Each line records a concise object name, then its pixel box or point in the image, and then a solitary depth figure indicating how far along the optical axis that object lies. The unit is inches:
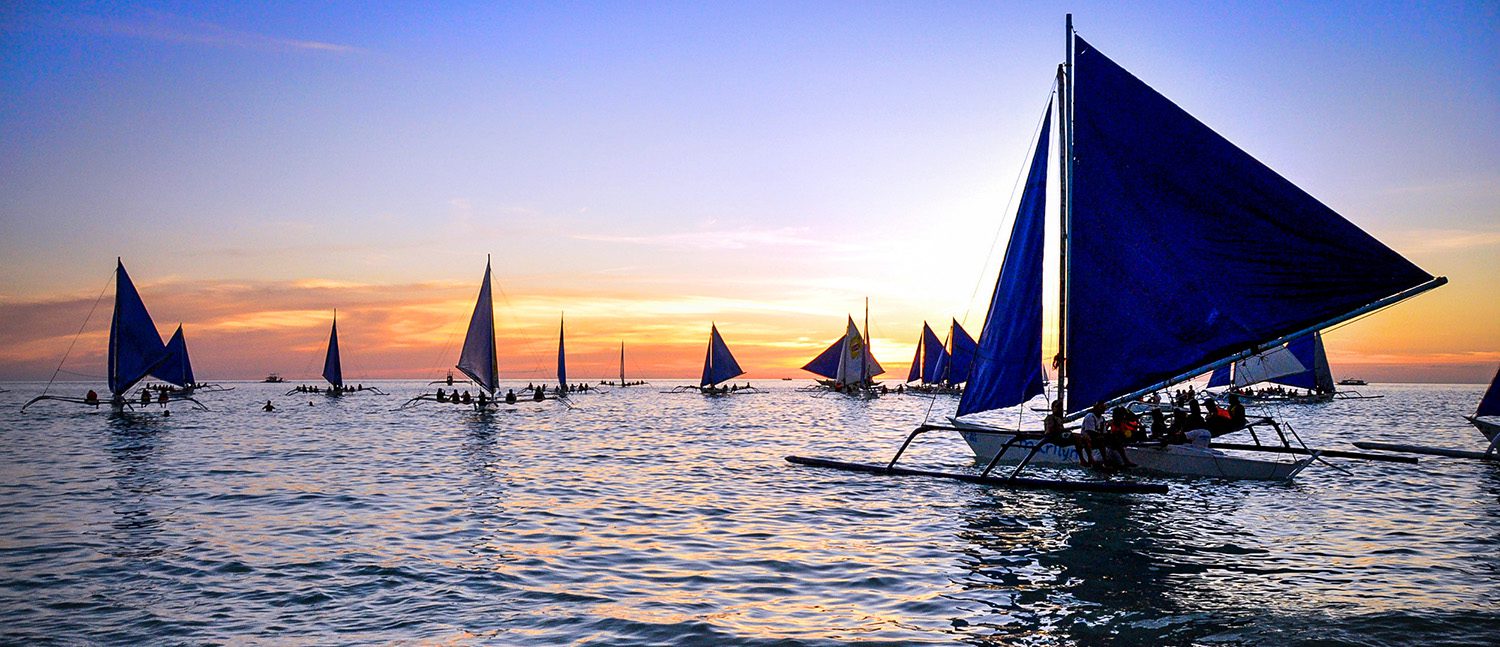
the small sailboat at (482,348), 1991.9
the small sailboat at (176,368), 2332.3
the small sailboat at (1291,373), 2432.3
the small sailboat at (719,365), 4173.2
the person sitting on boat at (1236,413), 907.4
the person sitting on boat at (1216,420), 912.9
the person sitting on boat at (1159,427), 882.2
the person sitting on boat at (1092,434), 853.2
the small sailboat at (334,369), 3705.7
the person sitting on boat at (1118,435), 860.6
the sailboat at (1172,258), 689.6
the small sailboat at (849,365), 3759.8
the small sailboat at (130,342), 1920.5
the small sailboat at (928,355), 3909.9
